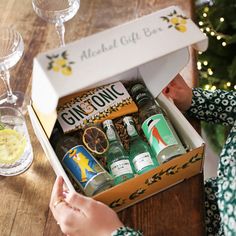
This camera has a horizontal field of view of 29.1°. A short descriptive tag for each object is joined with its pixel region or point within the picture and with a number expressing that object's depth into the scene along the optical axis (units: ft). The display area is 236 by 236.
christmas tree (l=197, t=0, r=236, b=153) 4.90
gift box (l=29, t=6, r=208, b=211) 2.14
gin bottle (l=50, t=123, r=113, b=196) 2.44
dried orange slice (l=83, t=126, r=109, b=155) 2.62
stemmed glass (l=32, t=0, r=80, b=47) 3.28
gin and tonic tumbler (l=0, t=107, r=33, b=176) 2.77
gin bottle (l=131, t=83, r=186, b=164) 2.54
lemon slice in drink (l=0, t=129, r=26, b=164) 2.77
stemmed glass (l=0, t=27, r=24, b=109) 3.09
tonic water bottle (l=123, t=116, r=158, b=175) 2.50
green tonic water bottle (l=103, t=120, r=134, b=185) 2.47
